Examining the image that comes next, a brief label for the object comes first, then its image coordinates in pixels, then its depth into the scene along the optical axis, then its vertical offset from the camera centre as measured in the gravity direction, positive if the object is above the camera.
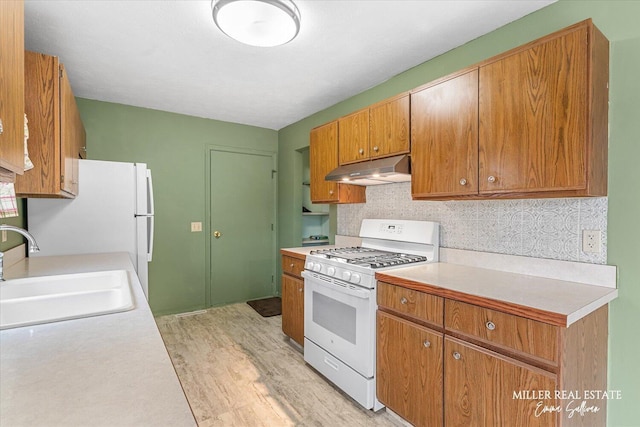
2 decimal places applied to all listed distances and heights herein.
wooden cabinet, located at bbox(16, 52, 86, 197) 1.64 +0.45
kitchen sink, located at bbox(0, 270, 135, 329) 1.36 -0.42
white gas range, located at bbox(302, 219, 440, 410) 1.99 -0.60
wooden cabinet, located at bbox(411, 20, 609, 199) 1.42 +0.45
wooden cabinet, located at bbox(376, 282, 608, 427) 1.25 -0.71
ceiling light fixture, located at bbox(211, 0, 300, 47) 1.62 +1.02
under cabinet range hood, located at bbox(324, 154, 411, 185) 2.19 +0.28
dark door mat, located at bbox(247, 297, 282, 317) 3.80 -1.22
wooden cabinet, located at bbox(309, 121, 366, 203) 2.90 +0.40
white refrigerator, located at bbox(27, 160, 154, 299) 2.48 -0.05
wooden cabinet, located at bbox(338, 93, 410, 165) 2.25 +0.62
